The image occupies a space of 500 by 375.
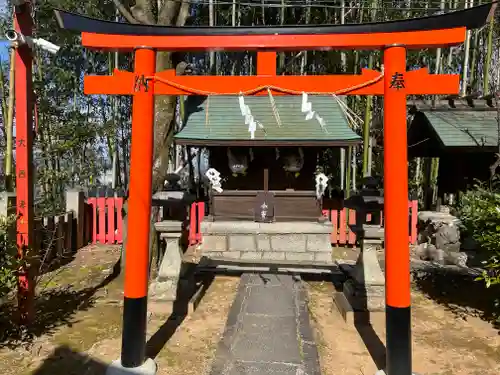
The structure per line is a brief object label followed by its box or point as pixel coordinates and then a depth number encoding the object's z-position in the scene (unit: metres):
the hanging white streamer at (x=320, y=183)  9.14
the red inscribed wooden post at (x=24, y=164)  4.10
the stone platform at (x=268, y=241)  8.91
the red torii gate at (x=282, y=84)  3.42
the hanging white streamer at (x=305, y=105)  3.64
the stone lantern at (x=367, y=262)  5.03
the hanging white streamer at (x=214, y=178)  9.49
